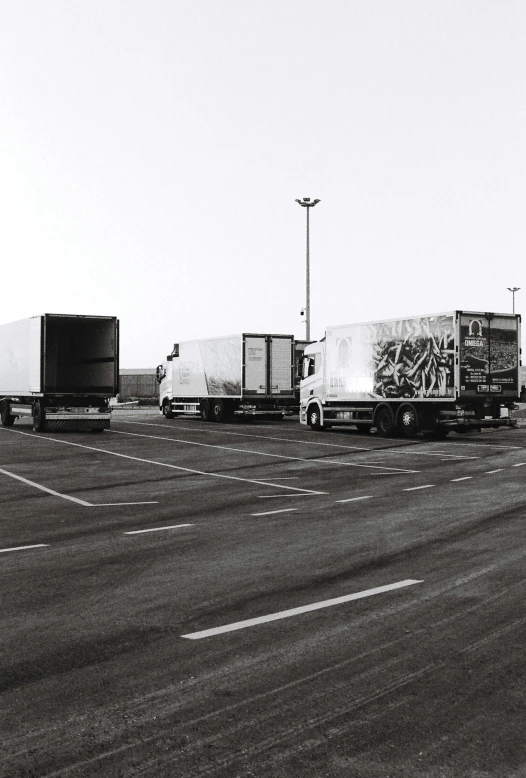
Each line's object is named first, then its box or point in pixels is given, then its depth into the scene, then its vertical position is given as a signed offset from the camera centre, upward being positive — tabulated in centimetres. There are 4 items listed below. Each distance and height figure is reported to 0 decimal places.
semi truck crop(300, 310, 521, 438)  2609 +66
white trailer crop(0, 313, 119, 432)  2958 +79
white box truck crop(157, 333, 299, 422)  3678 +73
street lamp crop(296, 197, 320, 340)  4750 +962
